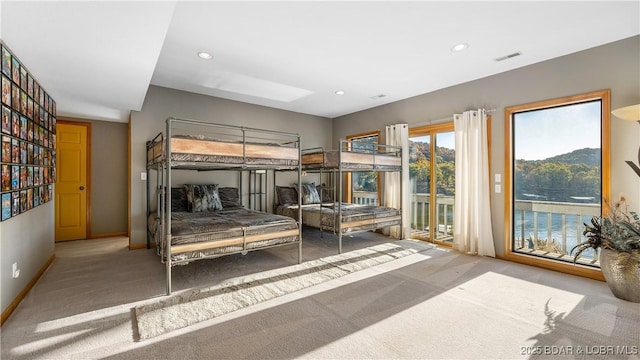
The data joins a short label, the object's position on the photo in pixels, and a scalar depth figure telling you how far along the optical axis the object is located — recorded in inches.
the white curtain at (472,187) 161.8
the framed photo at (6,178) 88.0
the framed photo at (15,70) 96.1
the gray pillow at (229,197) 196.2
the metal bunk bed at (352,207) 174.6
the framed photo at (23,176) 103.2
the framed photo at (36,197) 117.8
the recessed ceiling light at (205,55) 131.7
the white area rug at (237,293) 90.0
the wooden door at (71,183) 195.6
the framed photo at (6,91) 89.1
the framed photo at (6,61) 89.3
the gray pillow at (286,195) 227.8
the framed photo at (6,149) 88.8
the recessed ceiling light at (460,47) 124.3
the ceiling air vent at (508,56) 132.8
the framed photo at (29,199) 110.5
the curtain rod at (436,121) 181.2
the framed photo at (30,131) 111.1
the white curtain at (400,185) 204.5
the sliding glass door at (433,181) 188.9
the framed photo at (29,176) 110.3
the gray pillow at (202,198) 176.9
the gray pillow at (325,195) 246.7
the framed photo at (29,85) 111.5
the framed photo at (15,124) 96.1
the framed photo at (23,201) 103.2
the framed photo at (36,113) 118.6
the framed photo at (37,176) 117.3
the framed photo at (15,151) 95.5
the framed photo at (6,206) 88.1
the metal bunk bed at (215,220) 114.0
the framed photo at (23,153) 103.6
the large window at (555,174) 131.4
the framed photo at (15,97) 96.0
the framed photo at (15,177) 95.1
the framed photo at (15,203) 95.2
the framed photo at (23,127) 104.0
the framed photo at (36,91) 119.1
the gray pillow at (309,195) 225.5
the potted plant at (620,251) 103.3
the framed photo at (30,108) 111.3
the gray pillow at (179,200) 179.2
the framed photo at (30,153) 110.4
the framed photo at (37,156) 117.4
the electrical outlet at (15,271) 98.5
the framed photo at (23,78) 103.9
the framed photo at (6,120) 89.3
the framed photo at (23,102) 104.0
